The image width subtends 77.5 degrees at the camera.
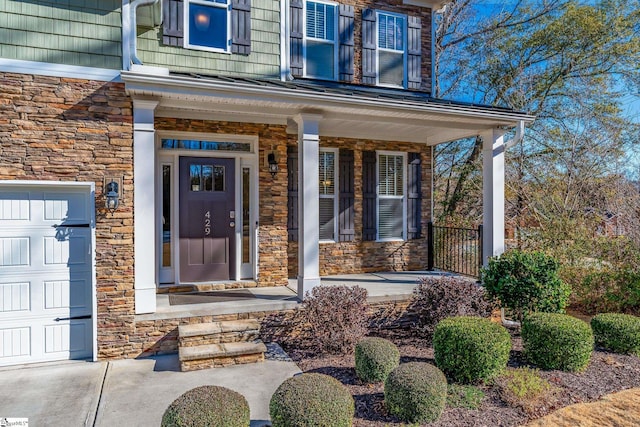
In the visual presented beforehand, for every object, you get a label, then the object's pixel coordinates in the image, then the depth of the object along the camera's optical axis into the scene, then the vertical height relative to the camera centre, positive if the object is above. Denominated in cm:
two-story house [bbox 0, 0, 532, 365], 461 +89
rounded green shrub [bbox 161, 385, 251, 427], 258 -133
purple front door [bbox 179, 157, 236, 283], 641 -12
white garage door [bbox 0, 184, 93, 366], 458 -73
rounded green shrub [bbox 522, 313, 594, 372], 434 -147
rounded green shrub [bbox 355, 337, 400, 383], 398 -150
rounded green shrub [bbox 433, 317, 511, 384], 395 -140
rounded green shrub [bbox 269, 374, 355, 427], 279 -139
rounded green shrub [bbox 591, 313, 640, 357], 486 -150
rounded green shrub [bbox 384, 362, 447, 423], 324 -151
